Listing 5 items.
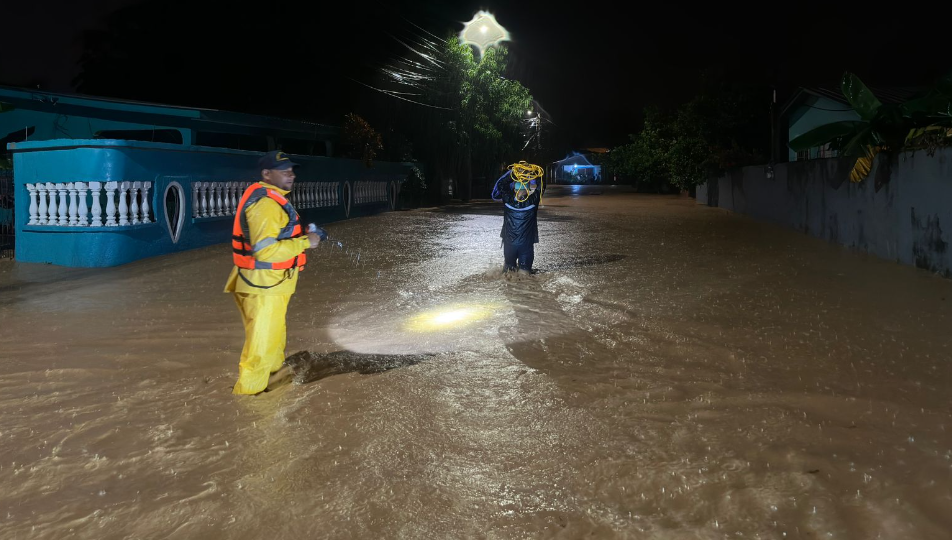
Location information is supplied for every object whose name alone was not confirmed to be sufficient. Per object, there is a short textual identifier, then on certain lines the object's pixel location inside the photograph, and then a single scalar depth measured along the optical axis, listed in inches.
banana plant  400.2
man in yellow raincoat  182.4
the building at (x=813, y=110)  797.2
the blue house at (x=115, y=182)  427.8
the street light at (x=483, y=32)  1176.1
